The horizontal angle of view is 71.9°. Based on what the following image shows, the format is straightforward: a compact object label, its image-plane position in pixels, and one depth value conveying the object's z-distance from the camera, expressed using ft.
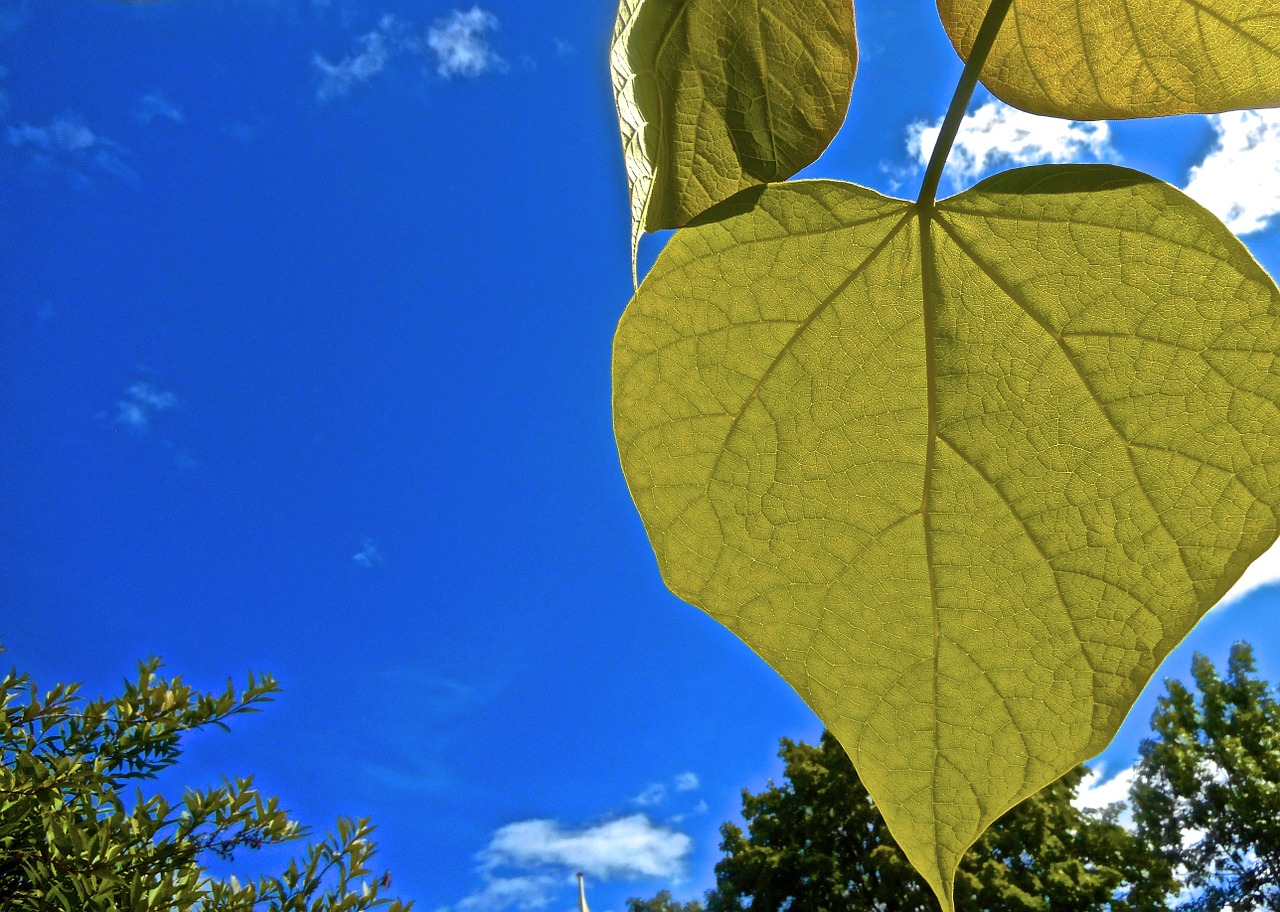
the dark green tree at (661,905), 64.44
